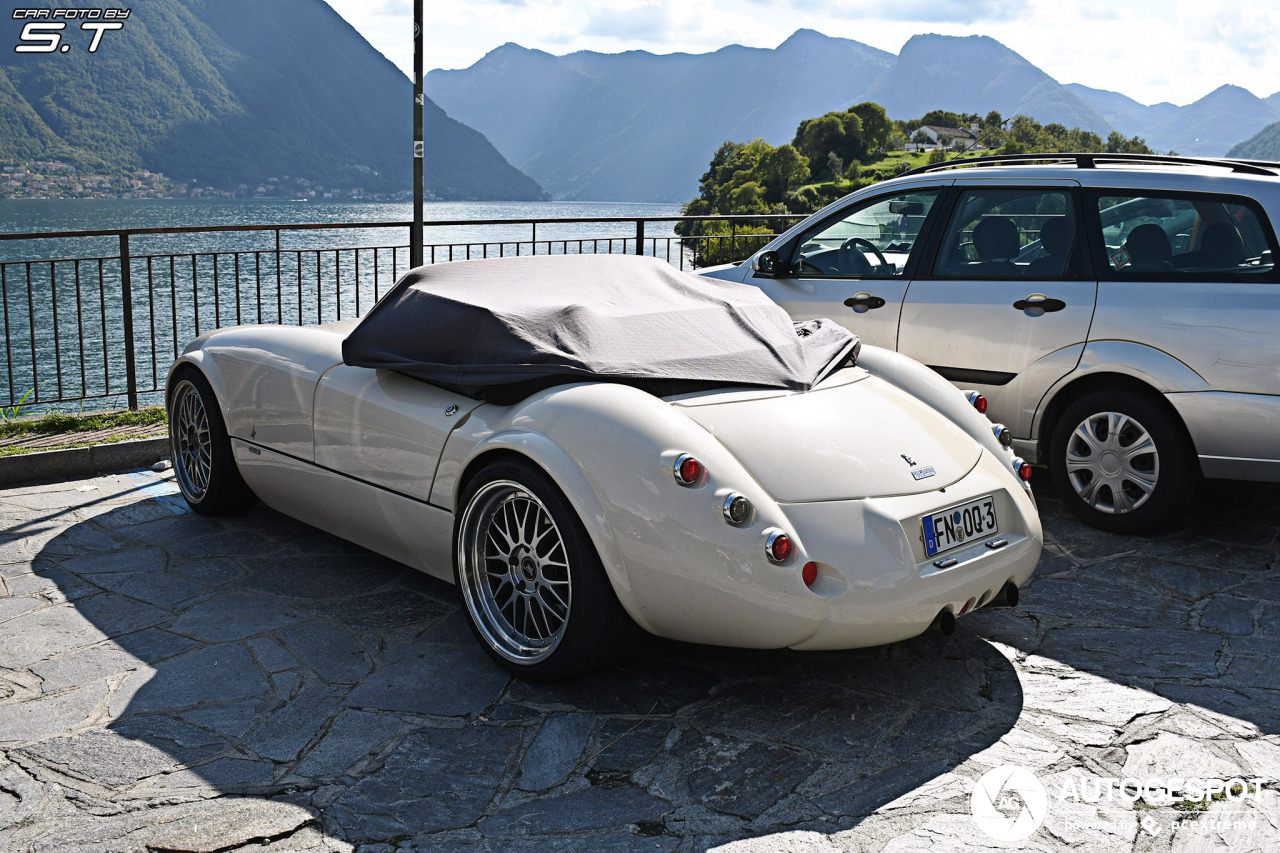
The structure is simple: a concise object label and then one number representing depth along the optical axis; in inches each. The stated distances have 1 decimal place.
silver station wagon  186.7
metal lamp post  295.7
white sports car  121.5
